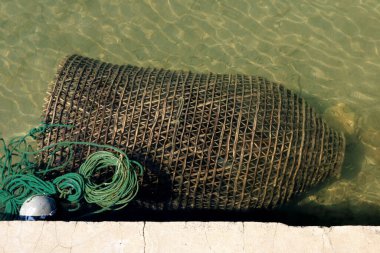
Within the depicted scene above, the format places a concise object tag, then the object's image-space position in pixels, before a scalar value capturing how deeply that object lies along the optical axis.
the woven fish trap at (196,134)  4.17
